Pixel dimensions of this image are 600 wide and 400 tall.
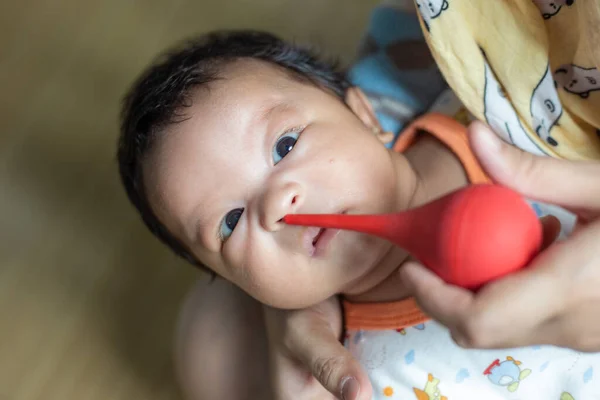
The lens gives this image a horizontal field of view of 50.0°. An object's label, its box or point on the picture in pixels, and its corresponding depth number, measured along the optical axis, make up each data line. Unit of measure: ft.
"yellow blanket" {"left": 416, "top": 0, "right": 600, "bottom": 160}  1.94
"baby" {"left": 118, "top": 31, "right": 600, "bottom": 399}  2.08
